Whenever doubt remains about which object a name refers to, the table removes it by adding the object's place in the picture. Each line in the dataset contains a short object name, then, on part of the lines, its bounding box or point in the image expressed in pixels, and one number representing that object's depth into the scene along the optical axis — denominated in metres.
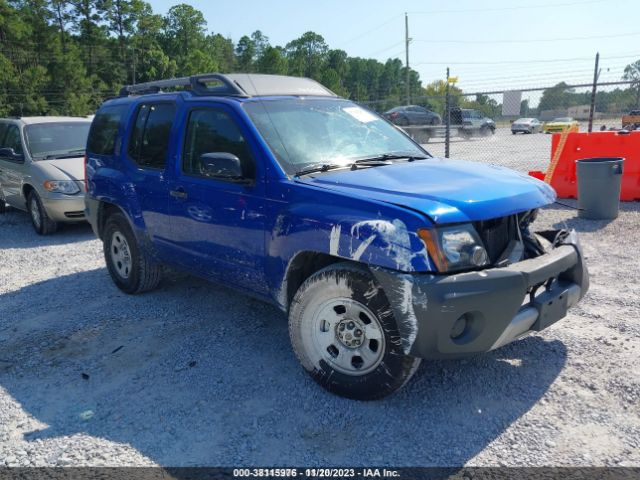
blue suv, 2.89
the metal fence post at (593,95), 11.65
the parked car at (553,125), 26.45
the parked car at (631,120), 16.22
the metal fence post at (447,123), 11.42
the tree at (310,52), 69.71
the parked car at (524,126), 31.17
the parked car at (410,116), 25.61
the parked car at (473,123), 18.98
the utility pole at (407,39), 54.38
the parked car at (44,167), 7.95
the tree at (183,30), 53.81
